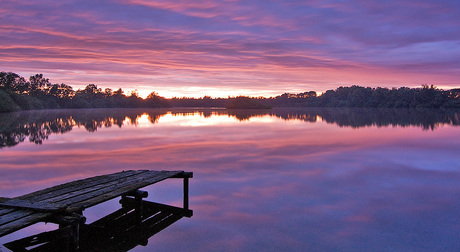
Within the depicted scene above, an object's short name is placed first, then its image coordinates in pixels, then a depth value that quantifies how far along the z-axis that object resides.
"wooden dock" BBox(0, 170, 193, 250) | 5.87
